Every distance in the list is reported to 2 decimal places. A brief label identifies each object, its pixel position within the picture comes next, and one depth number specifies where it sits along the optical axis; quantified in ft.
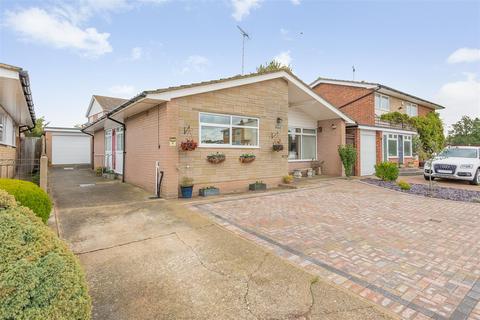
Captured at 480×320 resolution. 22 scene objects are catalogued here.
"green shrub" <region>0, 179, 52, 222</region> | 13.10
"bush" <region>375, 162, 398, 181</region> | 39.04
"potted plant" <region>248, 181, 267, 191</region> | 31.89
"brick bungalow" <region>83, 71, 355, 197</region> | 25.86
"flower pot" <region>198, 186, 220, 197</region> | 27.37
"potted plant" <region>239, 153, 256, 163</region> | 30.96
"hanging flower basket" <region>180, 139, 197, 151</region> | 25.38
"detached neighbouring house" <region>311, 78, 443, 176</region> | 49.47
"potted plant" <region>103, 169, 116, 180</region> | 42.14
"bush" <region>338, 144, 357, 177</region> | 42.28
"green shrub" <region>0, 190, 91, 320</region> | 4.99
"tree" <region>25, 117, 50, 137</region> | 91.00
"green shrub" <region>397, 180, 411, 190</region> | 31.98
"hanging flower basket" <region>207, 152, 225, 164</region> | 28.09
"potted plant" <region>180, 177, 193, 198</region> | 25.88
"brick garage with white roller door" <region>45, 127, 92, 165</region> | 69.82
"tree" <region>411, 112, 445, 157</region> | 67.62
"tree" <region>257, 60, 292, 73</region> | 85.82
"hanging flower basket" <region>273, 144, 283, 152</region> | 33.68
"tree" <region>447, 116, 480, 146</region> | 110.52
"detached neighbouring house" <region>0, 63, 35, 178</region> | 16.15
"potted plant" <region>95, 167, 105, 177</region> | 48.05
